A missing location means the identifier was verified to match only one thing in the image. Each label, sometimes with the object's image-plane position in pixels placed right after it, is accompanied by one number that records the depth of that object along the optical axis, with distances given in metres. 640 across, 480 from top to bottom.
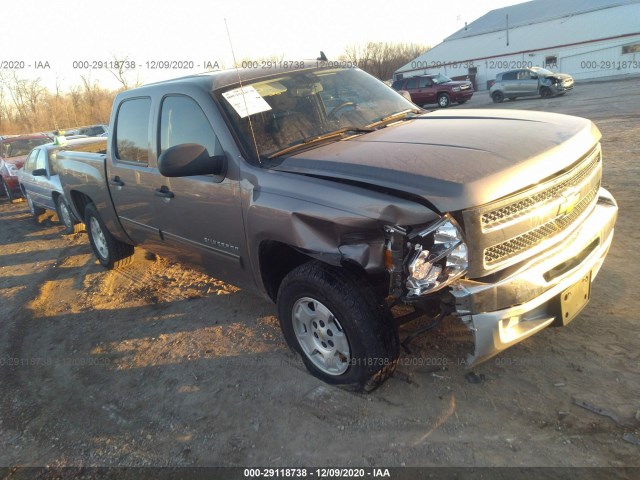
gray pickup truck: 2.39
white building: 33.84
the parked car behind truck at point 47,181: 7.34
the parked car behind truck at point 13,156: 12.16
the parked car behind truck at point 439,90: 25.45
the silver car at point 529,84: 22.81
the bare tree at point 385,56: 56.34
